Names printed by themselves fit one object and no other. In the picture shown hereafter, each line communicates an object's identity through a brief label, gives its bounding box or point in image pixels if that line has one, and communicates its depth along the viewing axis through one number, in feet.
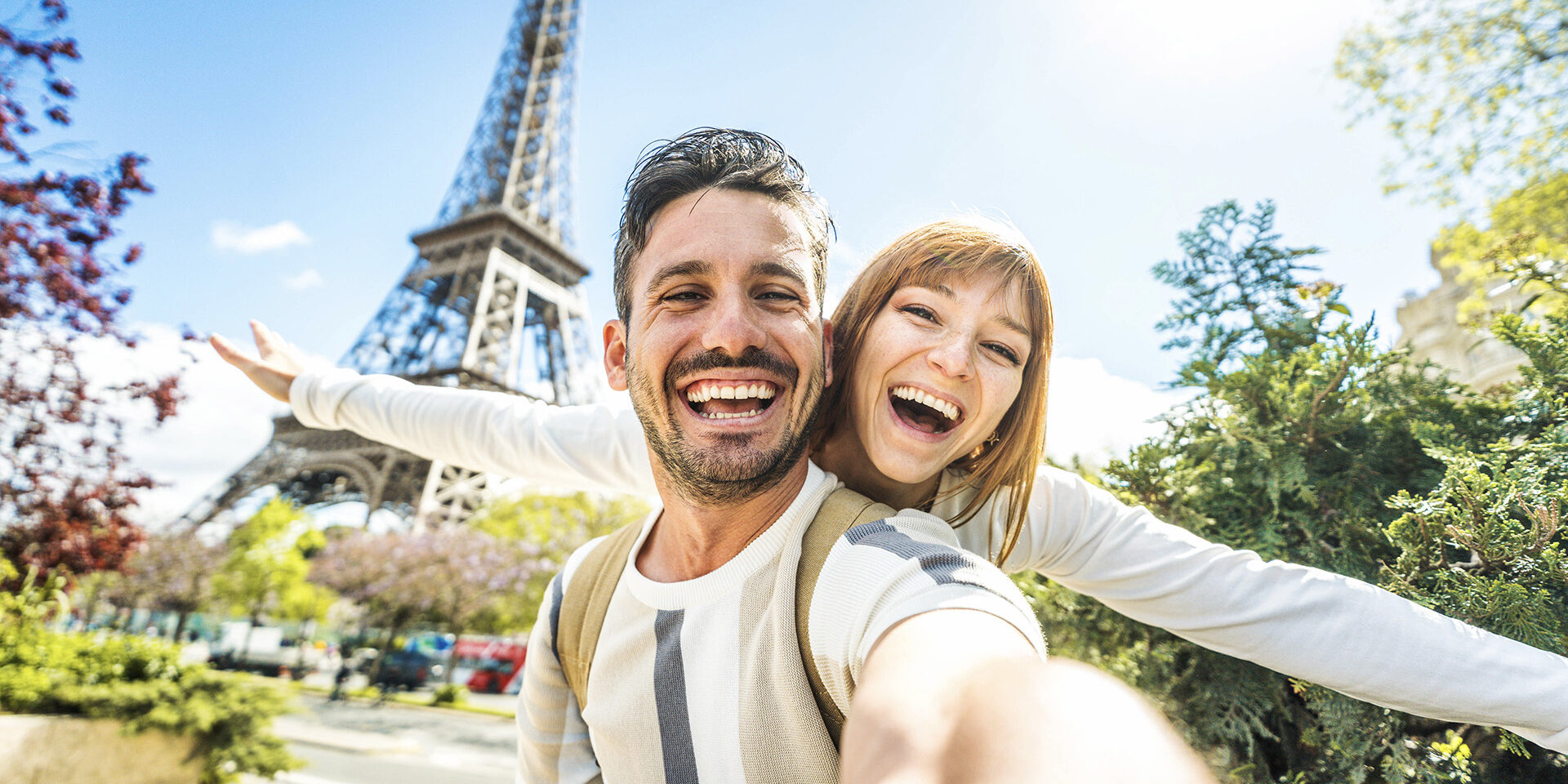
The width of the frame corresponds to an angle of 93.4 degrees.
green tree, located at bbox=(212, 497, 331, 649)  85.71
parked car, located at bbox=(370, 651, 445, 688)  70.03
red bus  75.82
